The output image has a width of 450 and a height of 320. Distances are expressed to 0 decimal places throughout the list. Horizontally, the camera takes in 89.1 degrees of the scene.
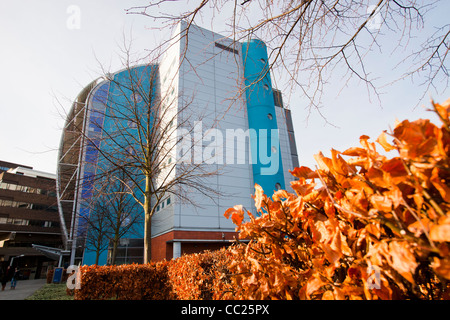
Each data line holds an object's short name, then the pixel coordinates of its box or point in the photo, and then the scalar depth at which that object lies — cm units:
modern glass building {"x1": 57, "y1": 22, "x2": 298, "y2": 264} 1675
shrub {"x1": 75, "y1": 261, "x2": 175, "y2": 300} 708
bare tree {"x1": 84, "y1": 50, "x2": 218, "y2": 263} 779
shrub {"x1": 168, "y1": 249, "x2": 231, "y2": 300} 298
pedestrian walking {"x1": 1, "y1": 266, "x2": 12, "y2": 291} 1474
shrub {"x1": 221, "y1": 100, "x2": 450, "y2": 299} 63
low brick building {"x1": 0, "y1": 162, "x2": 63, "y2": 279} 3778
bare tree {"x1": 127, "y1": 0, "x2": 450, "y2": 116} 290
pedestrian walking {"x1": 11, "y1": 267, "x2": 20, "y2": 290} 1595
